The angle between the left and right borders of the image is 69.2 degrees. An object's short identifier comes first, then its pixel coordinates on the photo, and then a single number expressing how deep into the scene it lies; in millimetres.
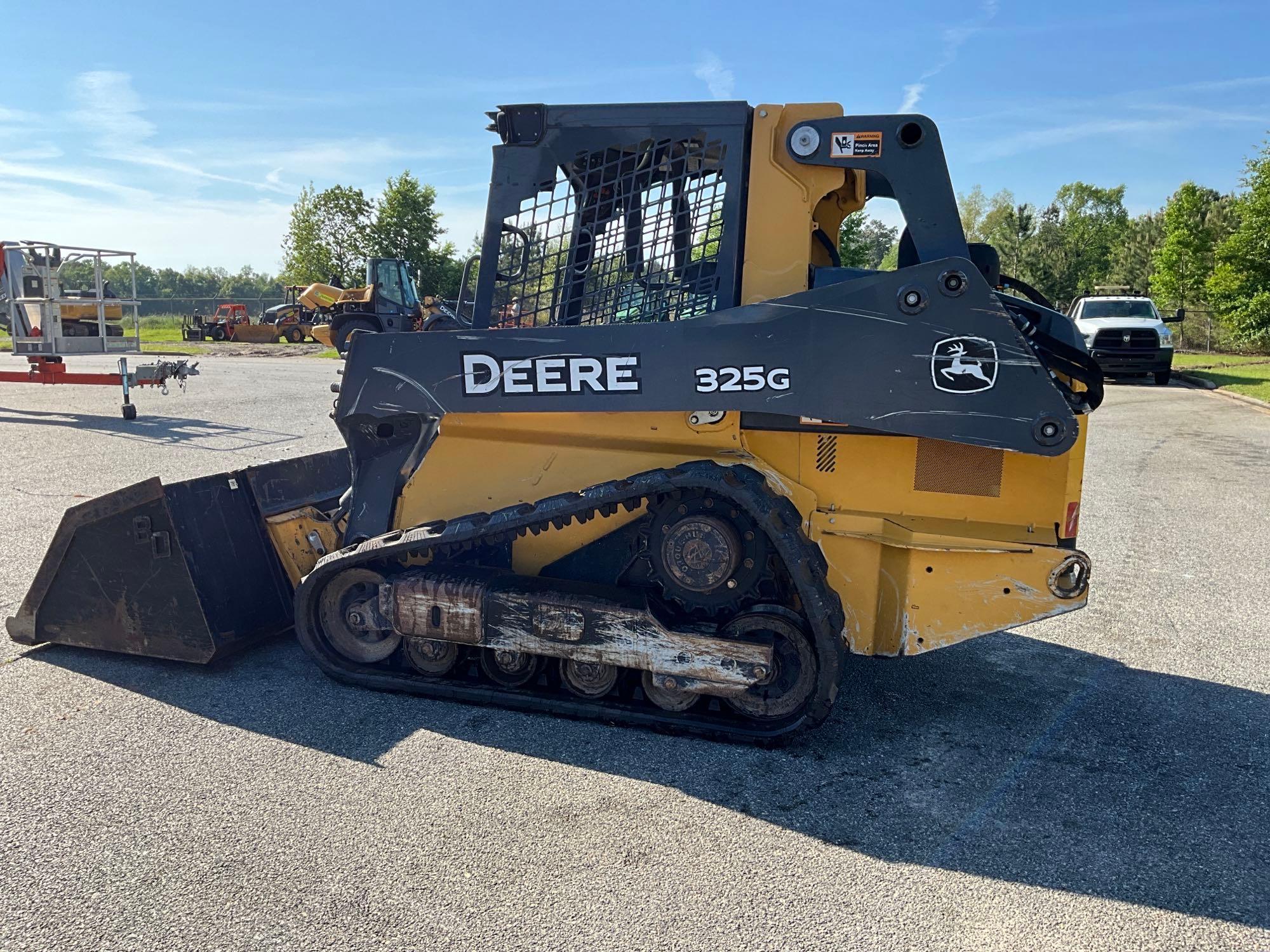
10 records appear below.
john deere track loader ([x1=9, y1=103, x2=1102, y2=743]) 3795
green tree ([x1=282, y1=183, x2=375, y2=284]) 50219
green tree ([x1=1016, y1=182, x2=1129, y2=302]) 44000
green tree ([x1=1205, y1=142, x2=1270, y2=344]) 22984
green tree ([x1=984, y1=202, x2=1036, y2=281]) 45375
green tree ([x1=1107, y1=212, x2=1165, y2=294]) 44156
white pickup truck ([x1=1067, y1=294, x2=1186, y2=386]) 19406
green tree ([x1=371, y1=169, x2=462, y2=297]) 48688
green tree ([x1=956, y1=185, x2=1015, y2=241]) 59500
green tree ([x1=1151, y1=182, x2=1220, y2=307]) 33844
